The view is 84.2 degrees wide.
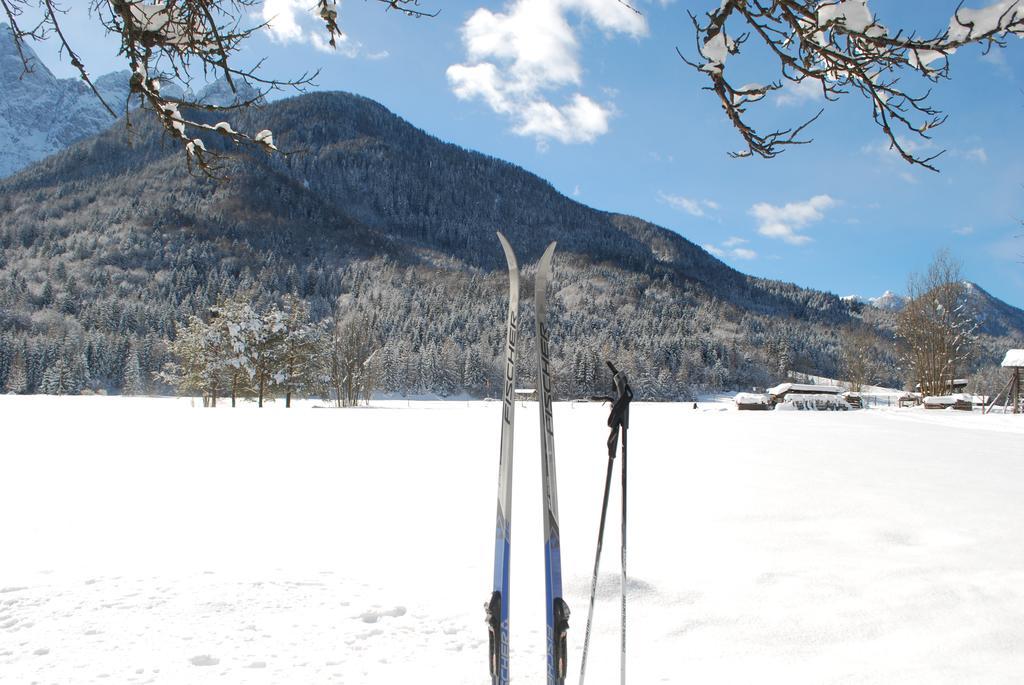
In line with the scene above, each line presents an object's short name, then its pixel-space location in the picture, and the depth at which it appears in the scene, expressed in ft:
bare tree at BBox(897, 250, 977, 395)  106.63
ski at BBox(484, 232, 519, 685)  10.09
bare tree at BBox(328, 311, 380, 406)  135.13
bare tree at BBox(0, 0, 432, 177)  9.00
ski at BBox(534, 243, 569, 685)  9.93
